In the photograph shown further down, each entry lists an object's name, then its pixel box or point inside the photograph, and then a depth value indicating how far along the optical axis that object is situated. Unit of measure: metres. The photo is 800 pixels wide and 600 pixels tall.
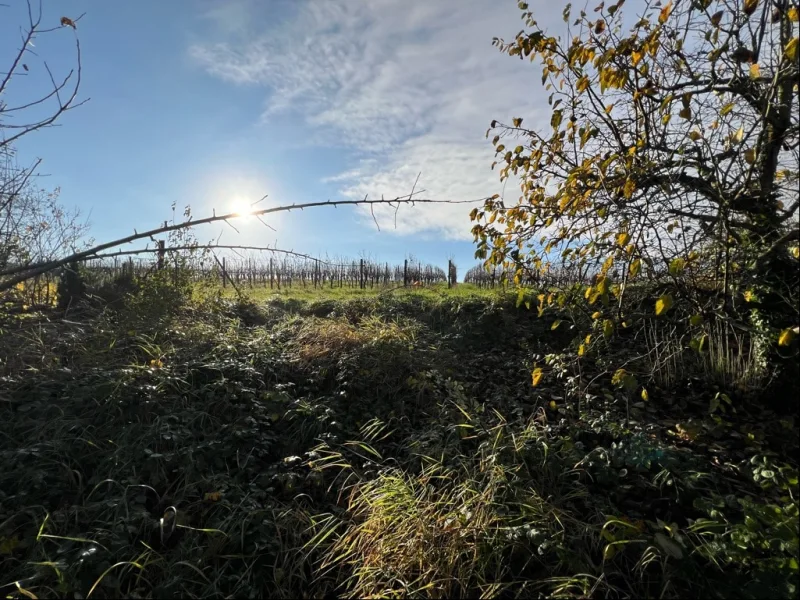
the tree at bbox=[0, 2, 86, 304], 1.64
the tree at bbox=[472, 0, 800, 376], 2.34
